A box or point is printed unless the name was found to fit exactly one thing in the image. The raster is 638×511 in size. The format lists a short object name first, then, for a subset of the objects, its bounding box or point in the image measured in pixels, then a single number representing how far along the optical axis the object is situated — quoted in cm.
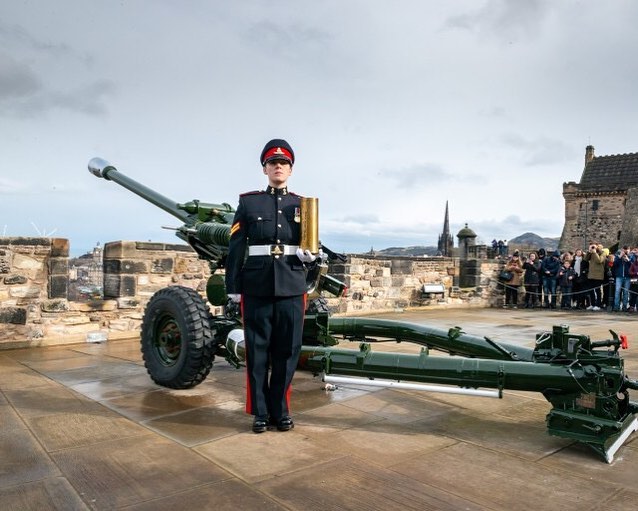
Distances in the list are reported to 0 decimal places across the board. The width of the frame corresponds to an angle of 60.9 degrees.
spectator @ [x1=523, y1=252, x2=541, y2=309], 1298
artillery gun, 284
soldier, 323
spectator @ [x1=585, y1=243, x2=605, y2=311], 1233
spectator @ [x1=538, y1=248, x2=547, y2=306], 1316
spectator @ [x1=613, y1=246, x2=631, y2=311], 1165
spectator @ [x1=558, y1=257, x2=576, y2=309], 1272
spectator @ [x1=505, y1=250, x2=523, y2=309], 1326
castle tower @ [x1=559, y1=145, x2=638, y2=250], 4606
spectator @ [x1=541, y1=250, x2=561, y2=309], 1296
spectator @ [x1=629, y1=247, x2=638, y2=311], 1167
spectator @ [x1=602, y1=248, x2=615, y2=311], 1211
